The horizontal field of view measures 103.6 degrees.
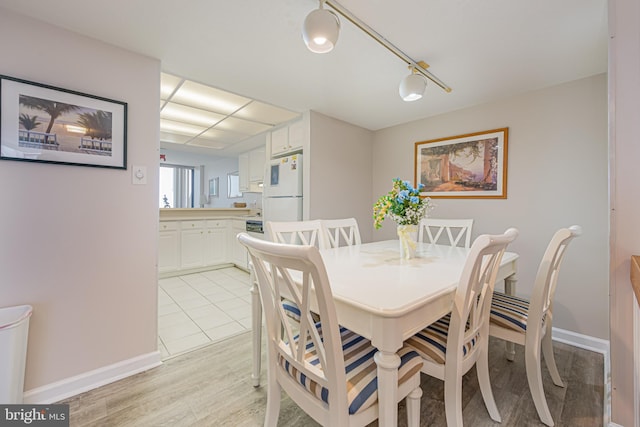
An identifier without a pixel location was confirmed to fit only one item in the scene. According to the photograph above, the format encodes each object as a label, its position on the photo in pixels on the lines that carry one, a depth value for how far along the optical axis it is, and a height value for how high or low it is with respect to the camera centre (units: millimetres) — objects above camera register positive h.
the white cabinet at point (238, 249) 4008 -576
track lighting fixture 1120 +857
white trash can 1199 -678
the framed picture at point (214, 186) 6108 +692
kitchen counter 3871 +19
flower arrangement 1589 +57
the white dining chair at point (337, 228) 2070 -124
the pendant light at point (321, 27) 1115 +838
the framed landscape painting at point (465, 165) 2498 +544
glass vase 1601 -154
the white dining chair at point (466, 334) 947 -549
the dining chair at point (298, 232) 1518 -140
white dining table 809 -299
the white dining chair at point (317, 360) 756 -559
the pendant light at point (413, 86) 1620 +834
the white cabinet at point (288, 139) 3090 +983
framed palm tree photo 1368 +520
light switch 1729 +272
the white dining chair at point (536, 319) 1227 -562
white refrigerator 3025 +311
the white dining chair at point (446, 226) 2221 -114
